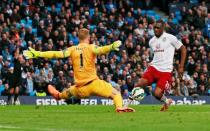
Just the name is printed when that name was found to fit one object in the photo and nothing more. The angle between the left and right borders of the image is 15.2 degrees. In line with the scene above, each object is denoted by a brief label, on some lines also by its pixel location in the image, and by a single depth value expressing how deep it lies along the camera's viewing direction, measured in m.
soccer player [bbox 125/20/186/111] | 20.28
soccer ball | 19.80
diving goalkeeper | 18.22
